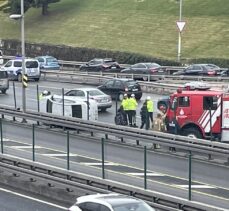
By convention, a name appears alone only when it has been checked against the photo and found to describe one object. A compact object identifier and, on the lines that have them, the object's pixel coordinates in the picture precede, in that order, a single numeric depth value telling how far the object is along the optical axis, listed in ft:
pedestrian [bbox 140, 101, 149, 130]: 105.29
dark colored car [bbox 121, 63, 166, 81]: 178.86
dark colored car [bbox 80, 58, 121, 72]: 197.57
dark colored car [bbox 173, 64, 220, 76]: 177.33
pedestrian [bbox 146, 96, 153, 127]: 107.65
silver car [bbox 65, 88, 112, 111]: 128.98
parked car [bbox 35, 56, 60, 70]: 207.82
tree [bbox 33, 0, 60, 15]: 272.72
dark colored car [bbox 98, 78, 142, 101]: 144.97
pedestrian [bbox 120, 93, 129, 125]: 111.14
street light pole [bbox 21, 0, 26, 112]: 121.39
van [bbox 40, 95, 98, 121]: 116.16
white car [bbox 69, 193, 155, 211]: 52.60
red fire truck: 94.94
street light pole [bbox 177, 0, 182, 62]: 211.06
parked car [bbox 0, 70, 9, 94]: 156.79
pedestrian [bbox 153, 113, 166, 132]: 99.40
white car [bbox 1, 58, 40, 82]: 181.60
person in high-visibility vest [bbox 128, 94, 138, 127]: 111.04
